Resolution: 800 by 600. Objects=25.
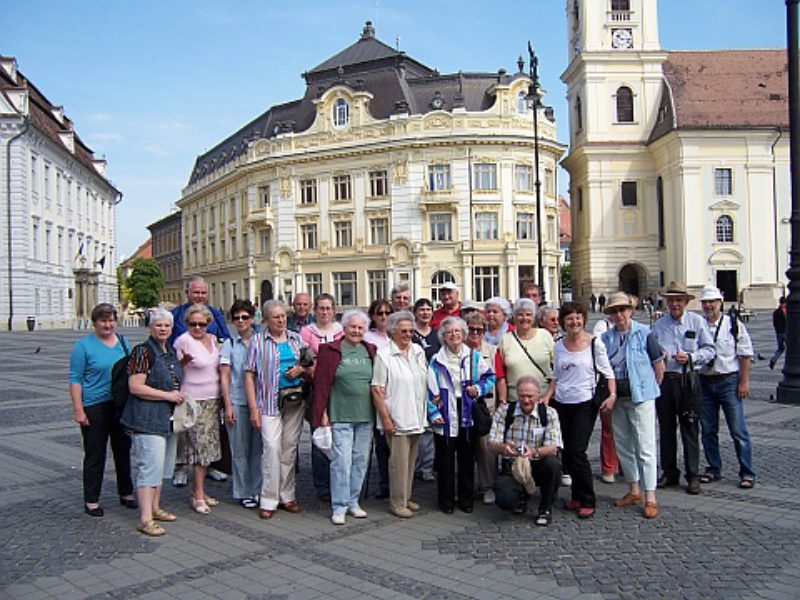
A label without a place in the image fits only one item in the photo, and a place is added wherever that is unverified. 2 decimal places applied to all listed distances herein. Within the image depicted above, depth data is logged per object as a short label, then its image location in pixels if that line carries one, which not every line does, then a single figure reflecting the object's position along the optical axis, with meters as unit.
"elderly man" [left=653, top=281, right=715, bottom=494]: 7.39
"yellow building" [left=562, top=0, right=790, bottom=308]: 49.72
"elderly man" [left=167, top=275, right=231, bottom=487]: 7.62
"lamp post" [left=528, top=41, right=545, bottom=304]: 24.86
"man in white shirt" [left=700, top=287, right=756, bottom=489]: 7.61
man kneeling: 6.49
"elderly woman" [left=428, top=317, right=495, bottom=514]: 6.86
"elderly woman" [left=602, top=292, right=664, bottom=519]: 6.82
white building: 46.38
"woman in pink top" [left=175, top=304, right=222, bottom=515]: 6.87
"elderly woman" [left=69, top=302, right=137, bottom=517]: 6.70
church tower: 52.75
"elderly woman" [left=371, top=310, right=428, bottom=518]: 6.74
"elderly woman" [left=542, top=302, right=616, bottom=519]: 6.68
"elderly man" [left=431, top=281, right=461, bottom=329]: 8.52
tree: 70.50
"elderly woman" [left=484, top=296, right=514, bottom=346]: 7.93
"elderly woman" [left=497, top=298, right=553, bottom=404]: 6.93
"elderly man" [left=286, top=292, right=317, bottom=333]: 8.35
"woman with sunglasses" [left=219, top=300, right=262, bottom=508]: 6.98
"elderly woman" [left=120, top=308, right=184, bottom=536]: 6.42
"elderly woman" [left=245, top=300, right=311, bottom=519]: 6.86
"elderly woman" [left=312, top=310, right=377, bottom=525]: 6.68
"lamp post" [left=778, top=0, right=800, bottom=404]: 12.14
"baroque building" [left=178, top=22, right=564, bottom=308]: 50.31
